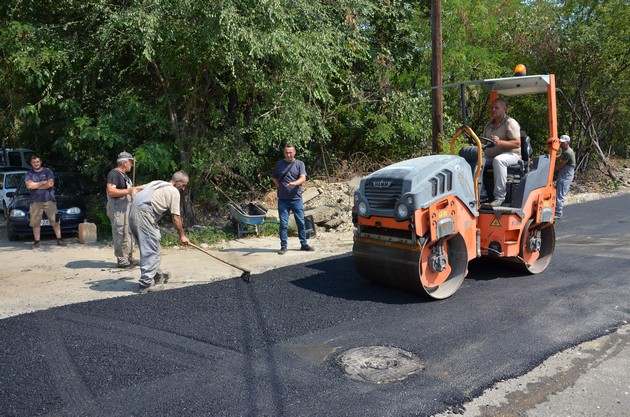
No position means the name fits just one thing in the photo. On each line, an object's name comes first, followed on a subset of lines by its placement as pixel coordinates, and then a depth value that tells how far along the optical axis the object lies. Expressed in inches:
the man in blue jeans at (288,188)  340.5
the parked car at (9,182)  518.9
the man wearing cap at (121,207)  306.7
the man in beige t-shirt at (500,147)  255.1
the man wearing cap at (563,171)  445.7
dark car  404.8
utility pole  445.6
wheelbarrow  390.0
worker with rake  259.4
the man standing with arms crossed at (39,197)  377.4
